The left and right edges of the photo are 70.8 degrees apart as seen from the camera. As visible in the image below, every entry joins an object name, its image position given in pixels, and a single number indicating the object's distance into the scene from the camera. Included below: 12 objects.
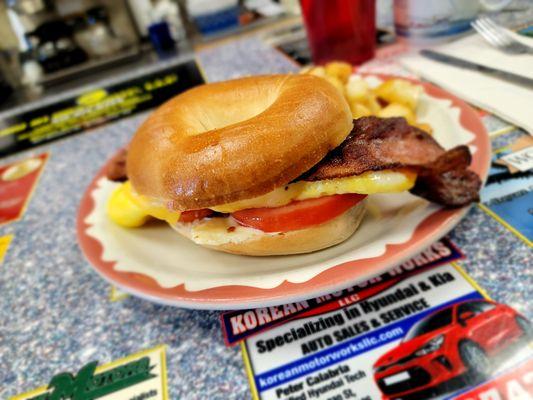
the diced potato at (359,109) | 0.24
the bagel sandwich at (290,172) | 0.17
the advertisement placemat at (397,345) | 0.13
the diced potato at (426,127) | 0.22
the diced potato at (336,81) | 0.25
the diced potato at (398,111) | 0.24
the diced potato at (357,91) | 0.25
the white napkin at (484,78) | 0.24
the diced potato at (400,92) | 0.25
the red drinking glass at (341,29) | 0.36
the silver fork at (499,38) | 0.28
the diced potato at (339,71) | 0.27
